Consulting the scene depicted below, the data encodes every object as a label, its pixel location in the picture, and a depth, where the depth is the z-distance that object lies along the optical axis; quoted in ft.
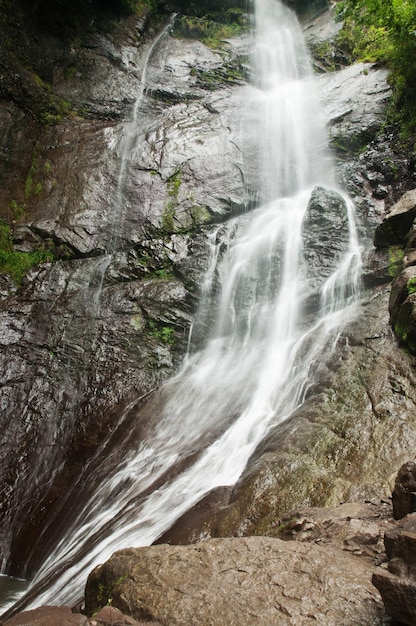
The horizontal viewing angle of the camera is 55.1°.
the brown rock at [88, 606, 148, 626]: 7.68
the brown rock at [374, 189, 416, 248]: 26.32
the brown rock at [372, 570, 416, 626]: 5.98
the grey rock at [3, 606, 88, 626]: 8.19
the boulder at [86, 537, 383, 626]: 7.32
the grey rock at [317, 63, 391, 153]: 41.11
